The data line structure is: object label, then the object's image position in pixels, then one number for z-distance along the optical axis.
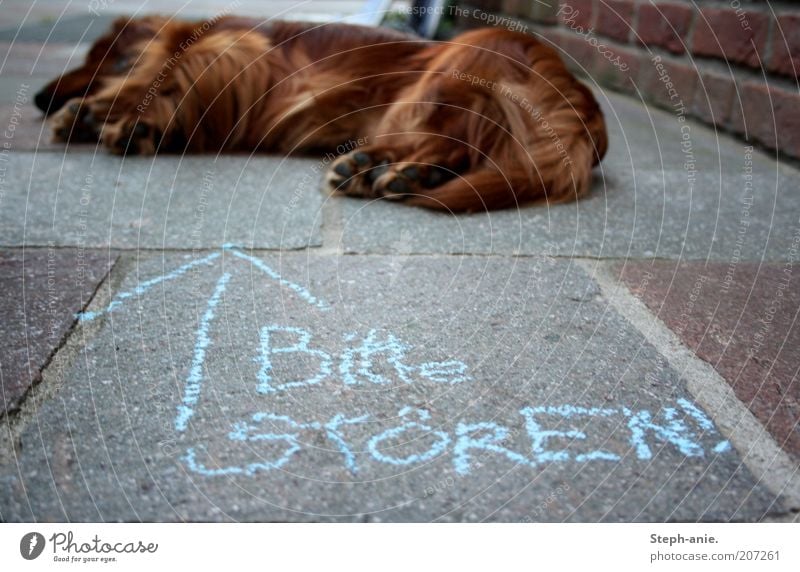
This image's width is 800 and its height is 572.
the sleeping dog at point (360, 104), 1.52
